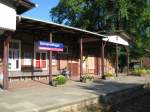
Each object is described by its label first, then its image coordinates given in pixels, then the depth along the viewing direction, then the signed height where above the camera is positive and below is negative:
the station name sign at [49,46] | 8.40 +0.95
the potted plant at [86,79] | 9.80 -1.23
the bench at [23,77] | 9.04 -1.01
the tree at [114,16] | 17.46 +5.71
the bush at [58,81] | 8.50 -1.18
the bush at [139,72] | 14.05 -1.10
